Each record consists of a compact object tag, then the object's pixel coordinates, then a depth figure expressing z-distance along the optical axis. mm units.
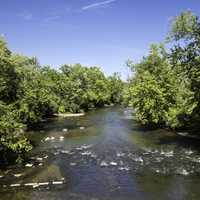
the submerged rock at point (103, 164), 22792
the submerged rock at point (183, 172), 20269
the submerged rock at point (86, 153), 26176
